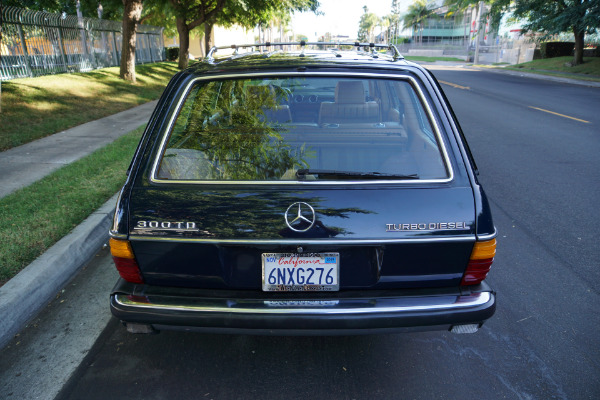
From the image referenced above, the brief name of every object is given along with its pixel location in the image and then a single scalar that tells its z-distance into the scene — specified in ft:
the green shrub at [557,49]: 117.70
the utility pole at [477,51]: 139.47
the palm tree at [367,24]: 521.65
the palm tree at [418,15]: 299.58
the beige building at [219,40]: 170.81
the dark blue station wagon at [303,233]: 7.36
